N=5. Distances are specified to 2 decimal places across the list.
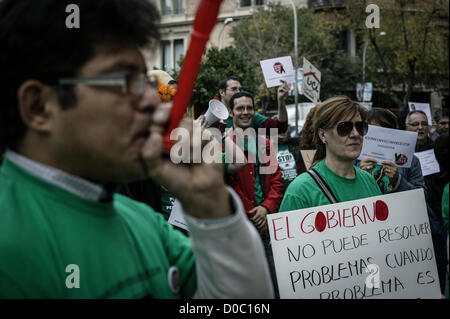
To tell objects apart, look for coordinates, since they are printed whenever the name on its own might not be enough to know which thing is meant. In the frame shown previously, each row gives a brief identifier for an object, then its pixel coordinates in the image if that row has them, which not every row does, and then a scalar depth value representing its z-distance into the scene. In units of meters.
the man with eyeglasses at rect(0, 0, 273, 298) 1.19
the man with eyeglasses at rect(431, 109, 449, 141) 9.03
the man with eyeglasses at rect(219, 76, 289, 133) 5.52
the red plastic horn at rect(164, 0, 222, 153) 1.11
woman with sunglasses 3.04
